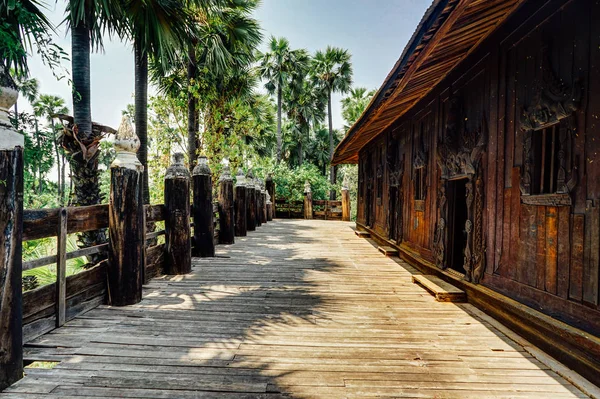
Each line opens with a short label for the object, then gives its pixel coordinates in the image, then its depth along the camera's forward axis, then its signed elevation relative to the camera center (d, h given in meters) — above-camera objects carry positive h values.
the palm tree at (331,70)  27.80 +11.04
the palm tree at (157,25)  6.05 +3.41
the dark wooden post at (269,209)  19.16 -0.90
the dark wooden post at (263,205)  16.11 -0.59
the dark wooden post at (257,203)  14.23 -0.42
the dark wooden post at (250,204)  12.85 -0.41
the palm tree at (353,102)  30.16 +9.13
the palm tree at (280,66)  26.09 +10.78
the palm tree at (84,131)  5.45 +1.10
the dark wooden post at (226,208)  8.66 -0.40
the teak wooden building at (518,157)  2.56 +0.43
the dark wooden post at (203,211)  6.57 -0.36
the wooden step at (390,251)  7.72 -1.39
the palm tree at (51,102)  28.77 +8.84
